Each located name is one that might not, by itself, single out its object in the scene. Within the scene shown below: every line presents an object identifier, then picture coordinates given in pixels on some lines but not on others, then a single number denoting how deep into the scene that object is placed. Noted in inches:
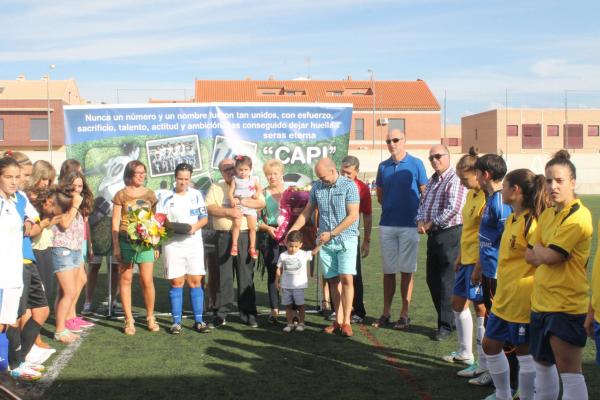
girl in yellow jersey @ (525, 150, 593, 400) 157.9
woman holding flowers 301.1
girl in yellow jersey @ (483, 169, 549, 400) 179.2
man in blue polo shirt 309.9
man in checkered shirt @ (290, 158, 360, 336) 293.1
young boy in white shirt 303.3
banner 342.6
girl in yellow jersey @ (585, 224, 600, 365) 149.0
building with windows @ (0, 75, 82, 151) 2199.8
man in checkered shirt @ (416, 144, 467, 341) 283.3
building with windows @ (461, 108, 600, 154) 2647.6
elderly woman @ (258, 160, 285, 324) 327.9
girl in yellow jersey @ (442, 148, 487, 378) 227.5
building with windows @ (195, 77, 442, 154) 2443.4
